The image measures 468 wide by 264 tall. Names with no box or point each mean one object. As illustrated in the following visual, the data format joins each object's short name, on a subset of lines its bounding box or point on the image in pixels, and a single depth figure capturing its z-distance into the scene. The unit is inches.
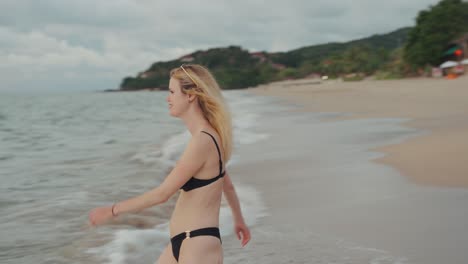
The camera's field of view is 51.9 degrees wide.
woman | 87.1
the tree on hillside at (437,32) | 1886.1
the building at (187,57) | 5584.6
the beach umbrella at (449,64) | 1654.5
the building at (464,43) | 1860.2
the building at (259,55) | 6505.9
